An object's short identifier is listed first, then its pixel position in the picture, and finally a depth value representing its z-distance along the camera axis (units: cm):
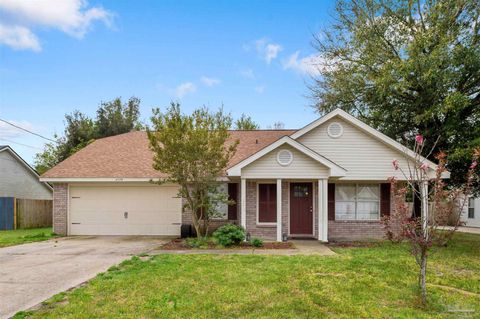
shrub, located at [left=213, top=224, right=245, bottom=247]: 1193
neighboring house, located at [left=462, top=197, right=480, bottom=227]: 2545
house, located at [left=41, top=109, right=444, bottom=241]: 1309
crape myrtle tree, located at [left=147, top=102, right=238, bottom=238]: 1203
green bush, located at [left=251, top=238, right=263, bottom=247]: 1202
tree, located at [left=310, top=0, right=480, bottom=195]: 1339
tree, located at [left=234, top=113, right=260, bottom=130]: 4088
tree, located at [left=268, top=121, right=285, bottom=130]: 4628
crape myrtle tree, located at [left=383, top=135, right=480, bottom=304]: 590
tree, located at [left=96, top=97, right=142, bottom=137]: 2994
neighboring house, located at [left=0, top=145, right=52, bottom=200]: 2334
